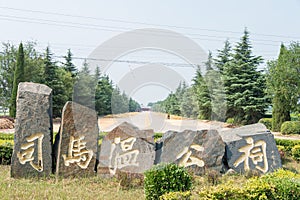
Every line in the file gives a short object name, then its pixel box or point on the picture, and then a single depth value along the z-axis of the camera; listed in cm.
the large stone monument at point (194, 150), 536
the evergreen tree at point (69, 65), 2573
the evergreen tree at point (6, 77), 1950
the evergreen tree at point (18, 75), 1678
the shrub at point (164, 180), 351
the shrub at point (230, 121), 1767
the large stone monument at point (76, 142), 493
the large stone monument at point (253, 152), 554
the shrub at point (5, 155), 595
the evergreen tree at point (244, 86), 1734
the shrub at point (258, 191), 295
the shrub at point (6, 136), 831
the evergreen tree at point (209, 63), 2150
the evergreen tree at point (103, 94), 2398
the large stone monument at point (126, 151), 497
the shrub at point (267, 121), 1628
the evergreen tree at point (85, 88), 2286
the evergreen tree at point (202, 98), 2020
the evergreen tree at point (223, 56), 2109
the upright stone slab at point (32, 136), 486
